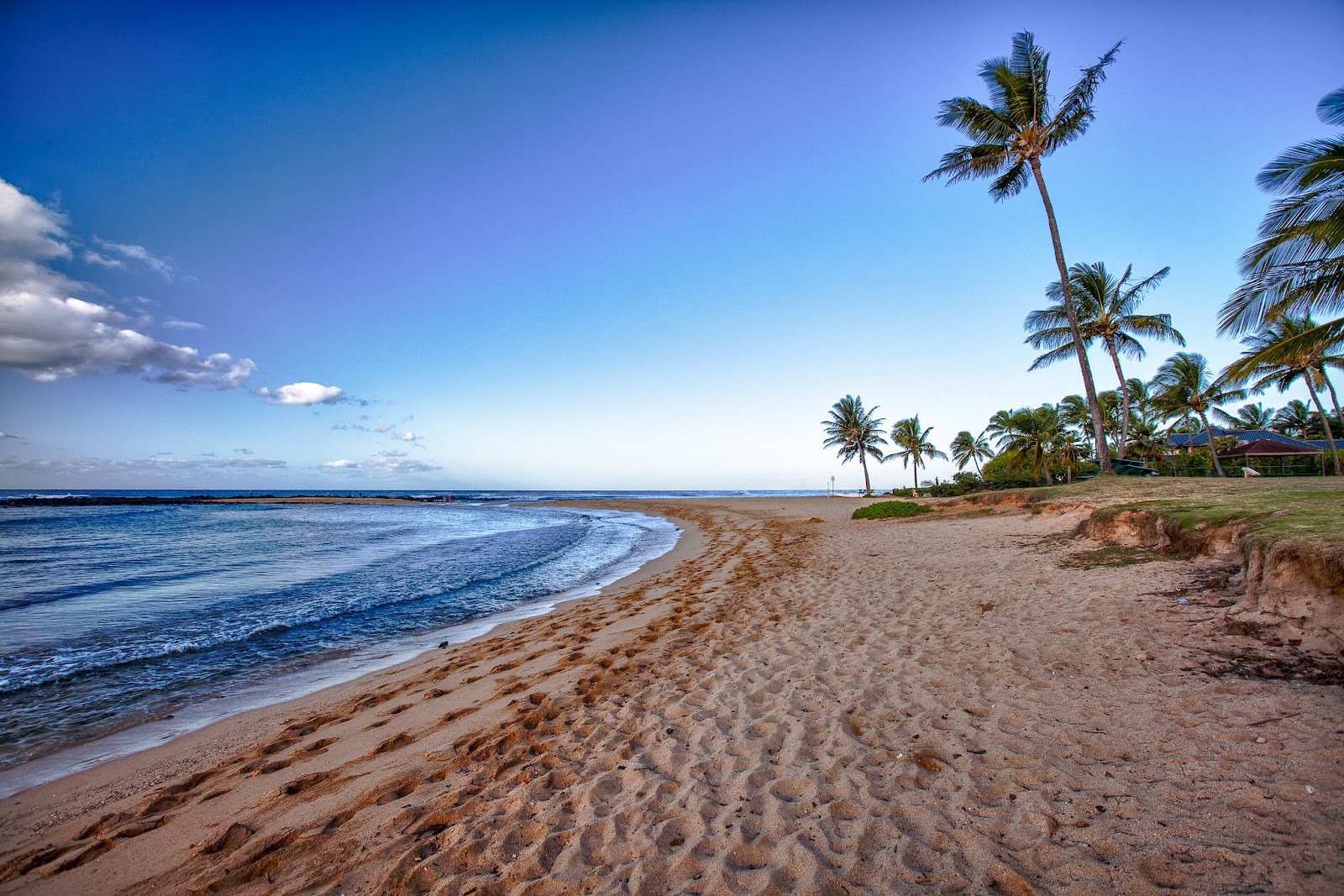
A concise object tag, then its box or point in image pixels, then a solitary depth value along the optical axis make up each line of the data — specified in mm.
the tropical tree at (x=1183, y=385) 35719
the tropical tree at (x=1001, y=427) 42344
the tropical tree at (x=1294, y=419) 54188
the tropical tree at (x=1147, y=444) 40406
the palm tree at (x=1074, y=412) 41906
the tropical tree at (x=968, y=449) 60281
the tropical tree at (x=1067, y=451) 38031
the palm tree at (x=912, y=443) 56625
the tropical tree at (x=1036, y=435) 38250
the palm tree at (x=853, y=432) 55594
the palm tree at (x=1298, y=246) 9375
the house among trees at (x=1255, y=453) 31959
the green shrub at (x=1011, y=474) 36219
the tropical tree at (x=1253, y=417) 56844
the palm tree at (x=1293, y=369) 23703
